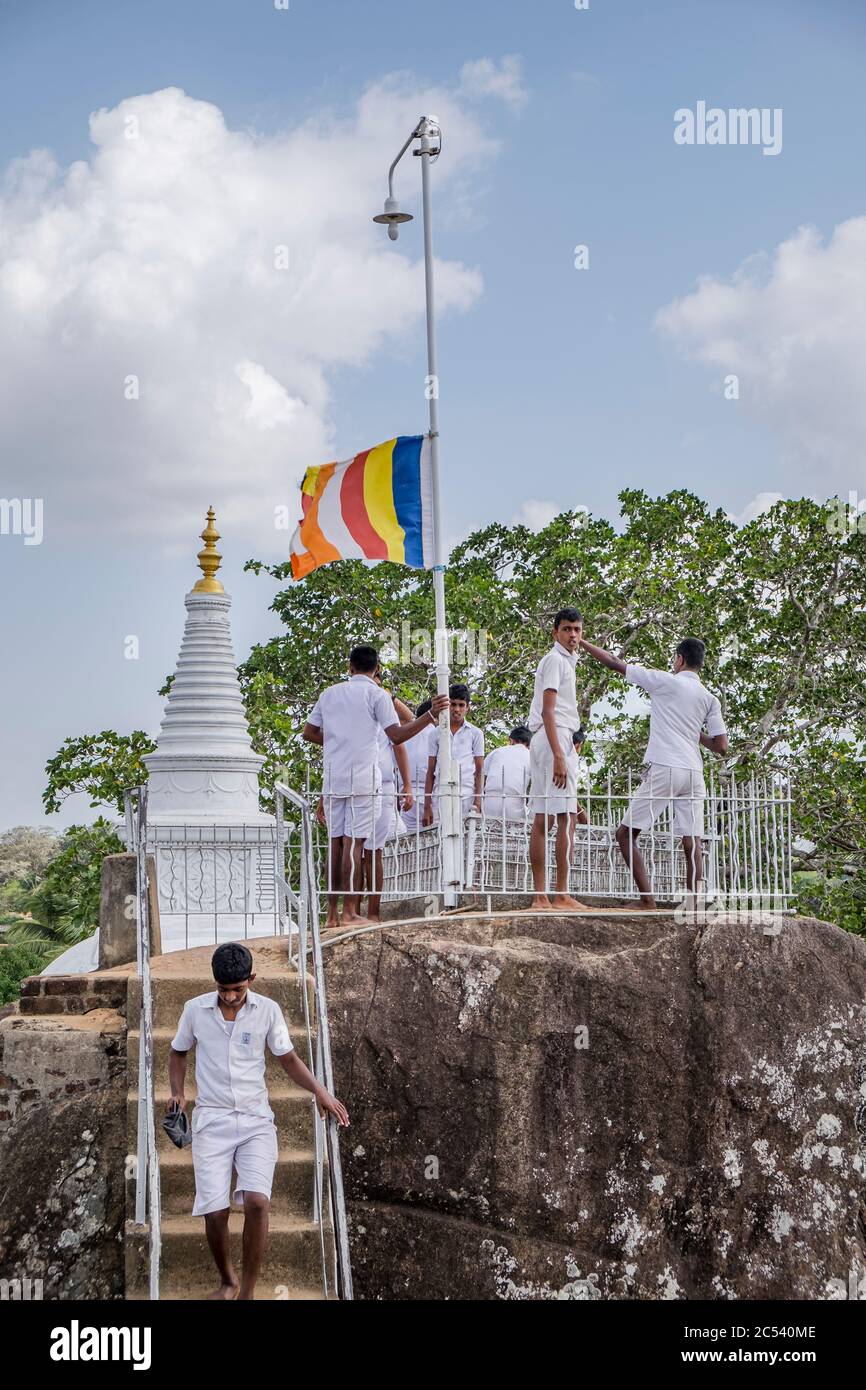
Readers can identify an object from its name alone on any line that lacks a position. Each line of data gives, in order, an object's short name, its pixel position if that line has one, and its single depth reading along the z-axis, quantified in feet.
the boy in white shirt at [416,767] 39.34
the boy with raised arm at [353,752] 33.55
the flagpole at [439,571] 34.40
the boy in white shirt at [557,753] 32.91
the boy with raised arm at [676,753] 34.19
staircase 25.16
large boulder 30.58
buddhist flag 37.11
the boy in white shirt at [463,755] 37.39
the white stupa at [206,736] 49.14
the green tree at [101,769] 61.16
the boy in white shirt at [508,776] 39.40
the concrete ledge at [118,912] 34.32
